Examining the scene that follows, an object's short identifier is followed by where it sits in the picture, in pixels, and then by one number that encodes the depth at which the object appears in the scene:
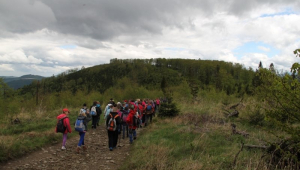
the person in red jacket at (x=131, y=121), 8.67
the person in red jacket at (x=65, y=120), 7.13
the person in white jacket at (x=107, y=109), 10.06
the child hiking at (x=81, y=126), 7.14
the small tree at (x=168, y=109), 13.73
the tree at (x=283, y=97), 3.43
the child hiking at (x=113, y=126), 7.33
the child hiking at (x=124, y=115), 8.95
